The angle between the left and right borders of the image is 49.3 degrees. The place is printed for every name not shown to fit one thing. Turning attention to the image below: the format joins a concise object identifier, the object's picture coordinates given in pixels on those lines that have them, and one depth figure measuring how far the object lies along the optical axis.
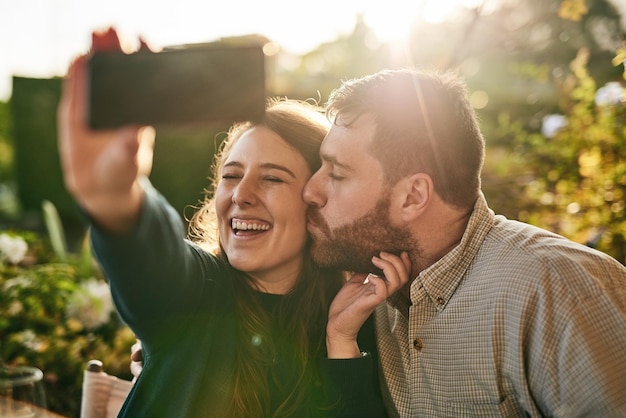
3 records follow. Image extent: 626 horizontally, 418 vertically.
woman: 1.52
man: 1.74
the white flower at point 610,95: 3.49
